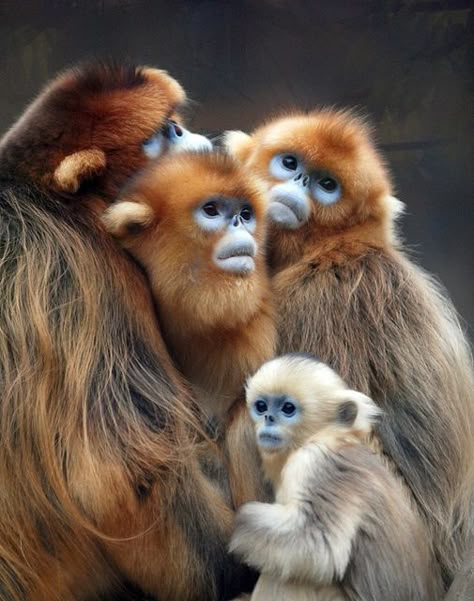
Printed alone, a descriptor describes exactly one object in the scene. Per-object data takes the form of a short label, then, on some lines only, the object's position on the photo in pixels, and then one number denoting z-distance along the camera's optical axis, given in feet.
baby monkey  21.09
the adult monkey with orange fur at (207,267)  22.82
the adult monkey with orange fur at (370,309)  24.36
